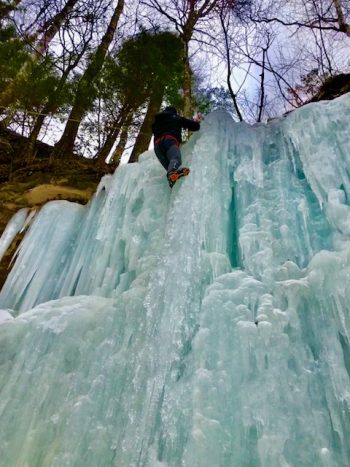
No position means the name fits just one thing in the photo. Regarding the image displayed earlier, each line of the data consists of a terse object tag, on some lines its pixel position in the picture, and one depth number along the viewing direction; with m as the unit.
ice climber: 4.19
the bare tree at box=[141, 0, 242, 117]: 9.30
